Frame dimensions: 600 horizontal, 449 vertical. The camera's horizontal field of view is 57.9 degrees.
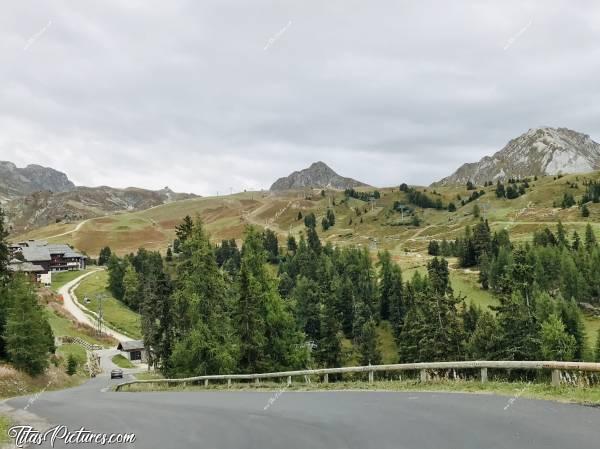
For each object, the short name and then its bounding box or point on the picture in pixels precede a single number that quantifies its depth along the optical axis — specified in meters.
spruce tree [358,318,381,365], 87.38
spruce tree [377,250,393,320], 132.25
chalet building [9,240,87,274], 162.12
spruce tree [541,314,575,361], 77.03
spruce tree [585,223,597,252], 157.81
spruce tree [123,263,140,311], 141.12
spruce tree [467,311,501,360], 61.84
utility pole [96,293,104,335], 111.09
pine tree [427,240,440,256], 198.12
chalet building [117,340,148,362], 103.59
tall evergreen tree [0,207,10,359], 45.47
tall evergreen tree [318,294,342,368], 80.38
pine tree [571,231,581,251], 168.41
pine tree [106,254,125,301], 146.12
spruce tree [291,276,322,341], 115.88
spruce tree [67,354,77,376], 68.69
